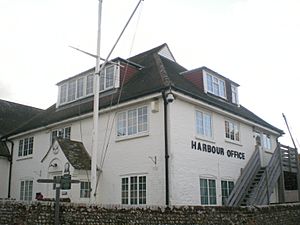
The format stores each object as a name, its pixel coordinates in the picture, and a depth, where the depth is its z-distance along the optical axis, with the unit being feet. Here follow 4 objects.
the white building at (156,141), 52.75
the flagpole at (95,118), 42.16
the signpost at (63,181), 31.12
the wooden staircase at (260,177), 57.57
